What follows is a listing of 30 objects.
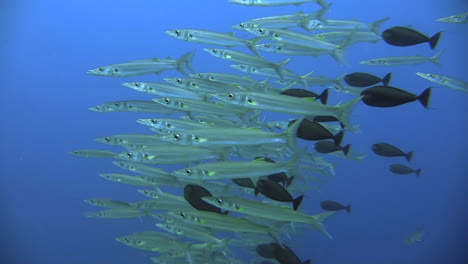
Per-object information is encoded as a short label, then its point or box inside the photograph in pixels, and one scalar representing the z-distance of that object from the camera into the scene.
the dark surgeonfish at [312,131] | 3.06
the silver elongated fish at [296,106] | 3.16
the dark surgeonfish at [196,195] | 3.41
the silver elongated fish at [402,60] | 5.27
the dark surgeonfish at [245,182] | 3.73
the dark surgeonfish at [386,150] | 4.92
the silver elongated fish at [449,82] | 4.83
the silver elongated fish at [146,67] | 4.96
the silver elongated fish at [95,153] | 5.53
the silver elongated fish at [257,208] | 3.25
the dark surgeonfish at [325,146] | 4.26
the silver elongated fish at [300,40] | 4.53
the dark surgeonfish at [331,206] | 6.07
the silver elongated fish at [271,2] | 4.58
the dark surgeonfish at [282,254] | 3.67
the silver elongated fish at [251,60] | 4.96
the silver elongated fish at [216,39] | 4.78
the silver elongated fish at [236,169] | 3.22
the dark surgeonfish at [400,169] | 6.08
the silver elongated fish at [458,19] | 4.80
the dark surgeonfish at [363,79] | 4.11
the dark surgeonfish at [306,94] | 3.82
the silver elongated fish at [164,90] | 4.62
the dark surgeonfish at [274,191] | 3.19
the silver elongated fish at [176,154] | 3.60
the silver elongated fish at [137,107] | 4.77
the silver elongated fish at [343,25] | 5.16
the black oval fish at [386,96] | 3.25
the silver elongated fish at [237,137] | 3.12
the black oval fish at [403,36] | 3.79
